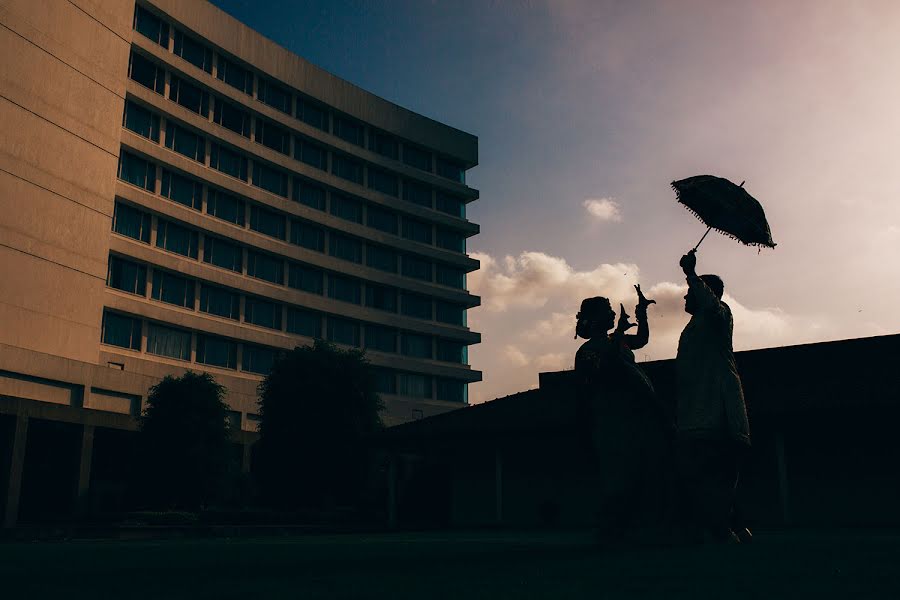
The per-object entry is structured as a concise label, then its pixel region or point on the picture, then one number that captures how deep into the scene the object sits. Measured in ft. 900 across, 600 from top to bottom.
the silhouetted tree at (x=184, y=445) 120.57
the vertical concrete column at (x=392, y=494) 84.64
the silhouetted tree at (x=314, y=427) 116.47
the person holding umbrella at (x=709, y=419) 27.58
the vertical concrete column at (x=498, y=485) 78.84
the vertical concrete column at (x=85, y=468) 127.85
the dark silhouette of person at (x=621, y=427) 27.17
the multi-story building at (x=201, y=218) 129.49
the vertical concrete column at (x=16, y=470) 114.52
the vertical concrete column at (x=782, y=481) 65.31
